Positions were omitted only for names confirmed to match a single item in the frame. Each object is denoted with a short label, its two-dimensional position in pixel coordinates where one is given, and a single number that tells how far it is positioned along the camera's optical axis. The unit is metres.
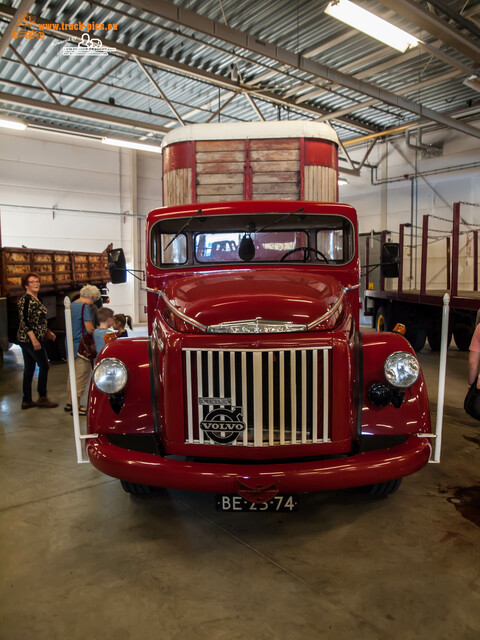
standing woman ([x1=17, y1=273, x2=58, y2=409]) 5.72
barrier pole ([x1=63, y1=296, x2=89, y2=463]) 3.01
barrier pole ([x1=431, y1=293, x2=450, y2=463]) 2.89
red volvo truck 2.60
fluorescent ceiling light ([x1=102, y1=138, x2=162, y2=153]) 10.83
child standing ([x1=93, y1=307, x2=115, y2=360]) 5.24
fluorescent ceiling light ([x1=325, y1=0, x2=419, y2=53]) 5.94
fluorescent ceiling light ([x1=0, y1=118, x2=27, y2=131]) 9.61
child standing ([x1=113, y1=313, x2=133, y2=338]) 5.64
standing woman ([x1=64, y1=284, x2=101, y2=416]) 5.56
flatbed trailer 6.99
